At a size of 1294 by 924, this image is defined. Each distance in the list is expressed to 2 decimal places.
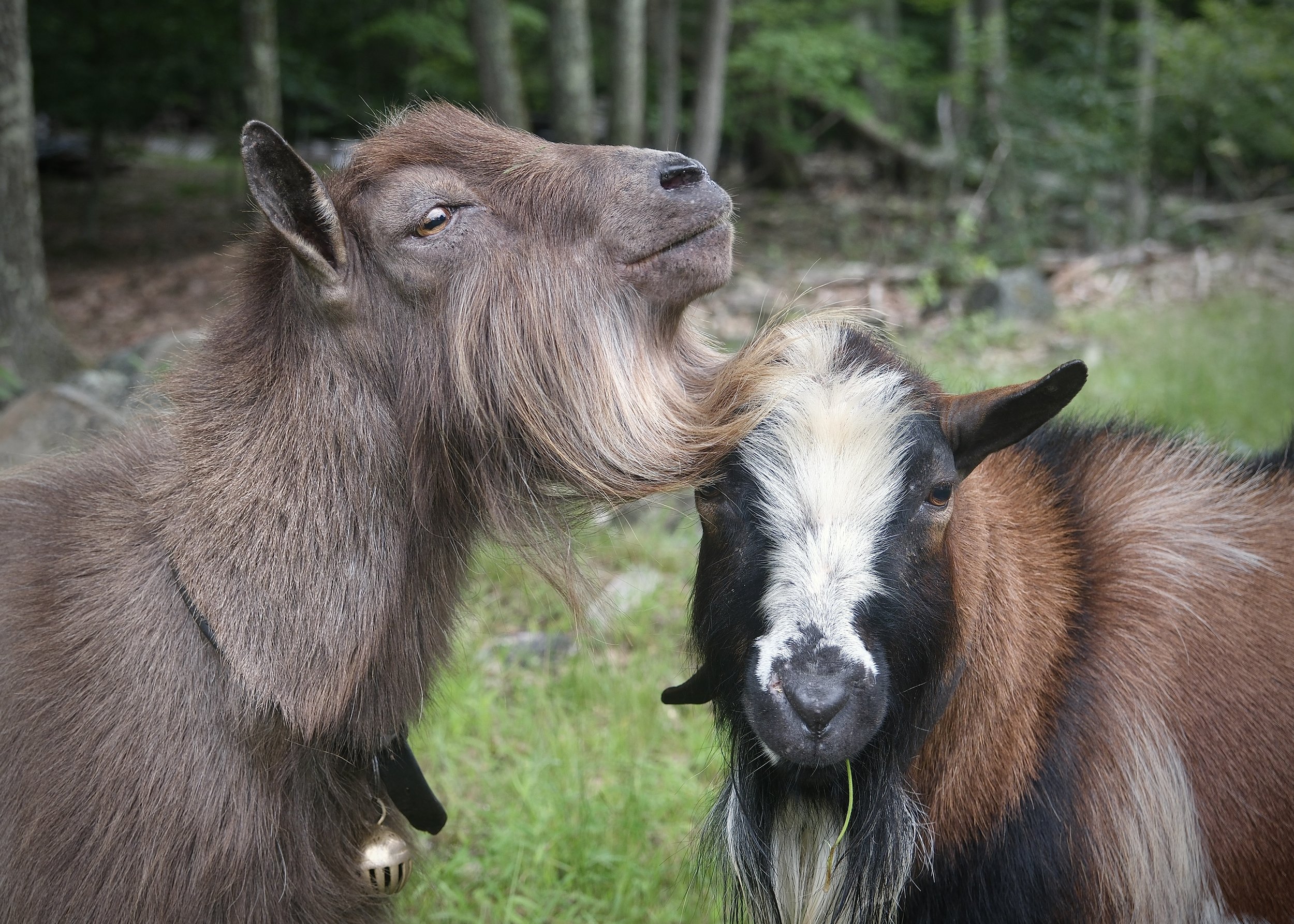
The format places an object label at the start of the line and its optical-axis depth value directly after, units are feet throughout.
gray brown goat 7.21
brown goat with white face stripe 7.35
